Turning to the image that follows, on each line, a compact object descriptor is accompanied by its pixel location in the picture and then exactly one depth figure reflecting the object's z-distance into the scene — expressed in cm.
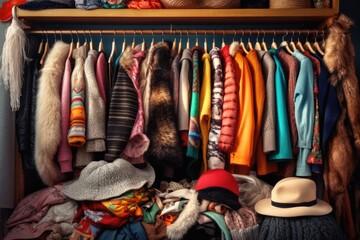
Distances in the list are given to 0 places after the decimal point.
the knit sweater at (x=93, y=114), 218
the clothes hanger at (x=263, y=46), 245
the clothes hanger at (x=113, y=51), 238
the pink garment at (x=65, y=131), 218
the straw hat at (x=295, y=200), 184
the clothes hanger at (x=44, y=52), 231
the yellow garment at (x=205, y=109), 216
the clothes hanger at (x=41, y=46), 240
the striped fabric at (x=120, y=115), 214
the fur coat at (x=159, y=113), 210
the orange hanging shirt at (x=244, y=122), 211
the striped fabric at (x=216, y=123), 215
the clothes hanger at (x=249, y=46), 244
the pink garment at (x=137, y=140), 215
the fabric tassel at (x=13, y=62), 220
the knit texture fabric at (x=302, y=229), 177
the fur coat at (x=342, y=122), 214
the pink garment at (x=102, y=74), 227
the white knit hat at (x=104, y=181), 201
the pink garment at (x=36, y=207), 210
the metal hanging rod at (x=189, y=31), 242
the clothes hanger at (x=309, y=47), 237
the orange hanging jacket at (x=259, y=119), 218
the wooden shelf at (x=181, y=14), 232
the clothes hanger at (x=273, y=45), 247
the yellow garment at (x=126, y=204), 195
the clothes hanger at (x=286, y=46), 239
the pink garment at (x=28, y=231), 201
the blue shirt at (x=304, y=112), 215
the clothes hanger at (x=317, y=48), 234
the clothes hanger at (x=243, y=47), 242
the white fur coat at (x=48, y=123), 212
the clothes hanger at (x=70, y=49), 233
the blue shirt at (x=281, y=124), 214
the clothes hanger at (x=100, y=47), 243
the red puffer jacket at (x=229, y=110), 210
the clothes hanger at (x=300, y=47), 240
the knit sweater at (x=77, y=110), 213
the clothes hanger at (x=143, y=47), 239
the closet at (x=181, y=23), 233
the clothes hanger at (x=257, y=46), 245
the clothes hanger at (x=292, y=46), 239
